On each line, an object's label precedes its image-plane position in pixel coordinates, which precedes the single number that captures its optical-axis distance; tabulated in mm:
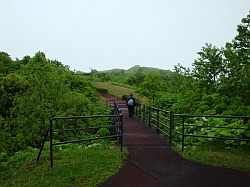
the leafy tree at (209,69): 16156
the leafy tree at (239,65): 10043
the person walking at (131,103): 17402
